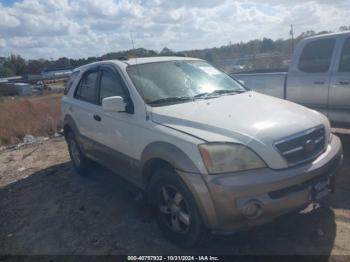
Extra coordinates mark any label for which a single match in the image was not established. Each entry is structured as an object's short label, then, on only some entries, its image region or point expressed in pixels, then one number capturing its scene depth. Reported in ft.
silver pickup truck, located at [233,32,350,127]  19.45
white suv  9.96
